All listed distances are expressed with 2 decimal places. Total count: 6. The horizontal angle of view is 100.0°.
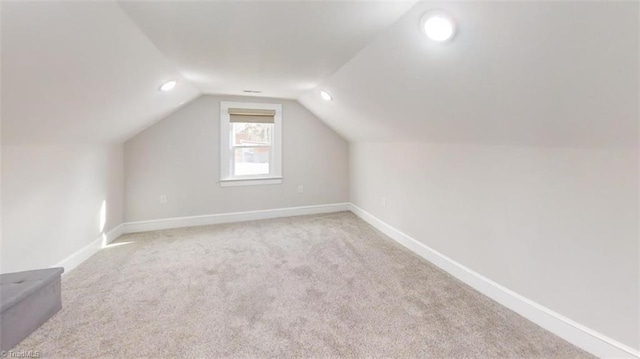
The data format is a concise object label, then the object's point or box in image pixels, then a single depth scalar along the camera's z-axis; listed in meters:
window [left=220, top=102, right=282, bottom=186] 4.02
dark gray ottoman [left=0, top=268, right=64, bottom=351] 1.48
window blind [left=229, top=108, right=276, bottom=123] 4.01
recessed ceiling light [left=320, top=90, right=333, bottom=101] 3.14
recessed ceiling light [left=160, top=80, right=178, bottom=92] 2.56
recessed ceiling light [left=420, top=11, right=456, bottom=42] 1.30
